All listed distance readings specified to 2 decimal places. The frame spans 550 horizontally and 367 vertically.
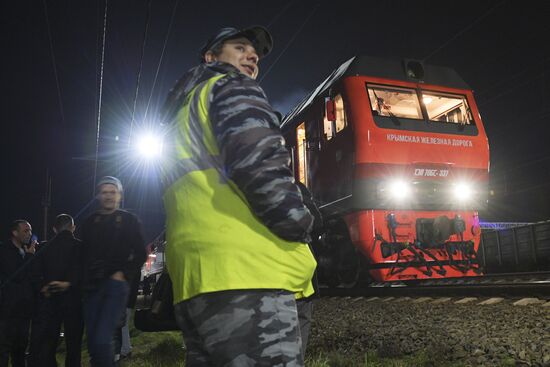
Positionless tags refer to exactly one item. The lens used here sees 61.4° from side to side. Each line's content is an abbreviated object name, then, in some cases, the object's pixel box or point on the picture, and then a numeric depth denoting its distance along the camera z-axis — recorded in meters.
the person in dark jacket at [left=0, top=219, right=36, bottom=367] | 4.62
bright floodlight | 16.30
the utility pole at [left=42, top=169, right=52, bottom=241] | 17.59
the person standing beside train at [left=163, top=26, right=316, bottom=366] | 1.25
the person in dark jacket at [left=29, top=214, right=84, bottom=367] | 3.90
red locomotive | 7.04
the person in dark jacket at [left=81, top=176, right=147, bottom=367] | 3.21
